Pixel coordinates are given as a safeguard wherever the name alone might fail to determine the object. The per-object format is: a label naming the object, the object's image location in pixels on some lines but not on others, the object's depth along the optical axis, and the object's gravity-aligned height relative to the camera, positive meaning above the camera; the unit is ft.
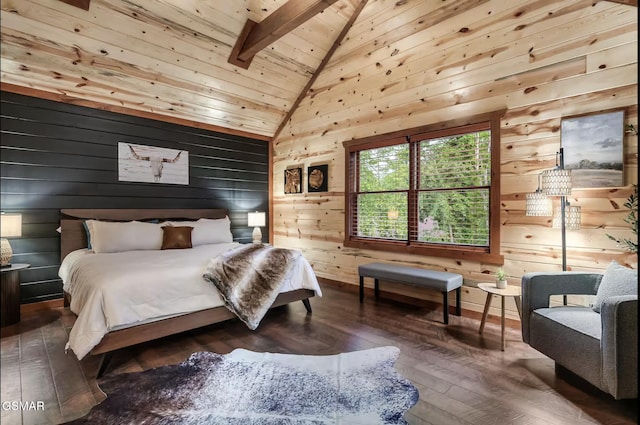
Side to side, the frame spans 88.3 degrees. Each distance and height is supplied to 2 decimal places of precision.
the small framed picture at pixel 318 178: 15.67 +1.64
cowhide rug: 5.68 -3.50
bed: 7.22 -1.99
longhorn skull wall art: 13.82 +2.08
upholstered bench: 10.20 -2.17
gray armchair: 5.62 -2.31
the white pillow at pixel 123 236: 11.52 -0.90
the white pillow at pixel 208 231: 13.82 -0.84
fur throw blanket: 9.14 -1.91
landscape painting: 8.20 +1.67
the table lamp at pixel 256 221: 16.87 -0.50
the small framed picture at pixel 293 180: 16.94 +1.64
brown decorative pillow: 12.65 -1.04
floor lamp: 8.07 +0.31
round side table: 8.40 -2.08
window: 10.78 +0.78
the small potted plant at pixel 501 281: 8.90 -1.86
